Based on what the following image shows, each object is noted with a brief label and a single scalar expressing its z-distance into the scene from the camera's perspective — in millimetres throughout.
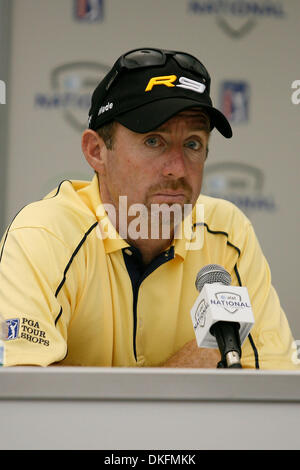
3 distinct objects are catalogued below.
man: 4230
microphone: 3918
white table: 3409
